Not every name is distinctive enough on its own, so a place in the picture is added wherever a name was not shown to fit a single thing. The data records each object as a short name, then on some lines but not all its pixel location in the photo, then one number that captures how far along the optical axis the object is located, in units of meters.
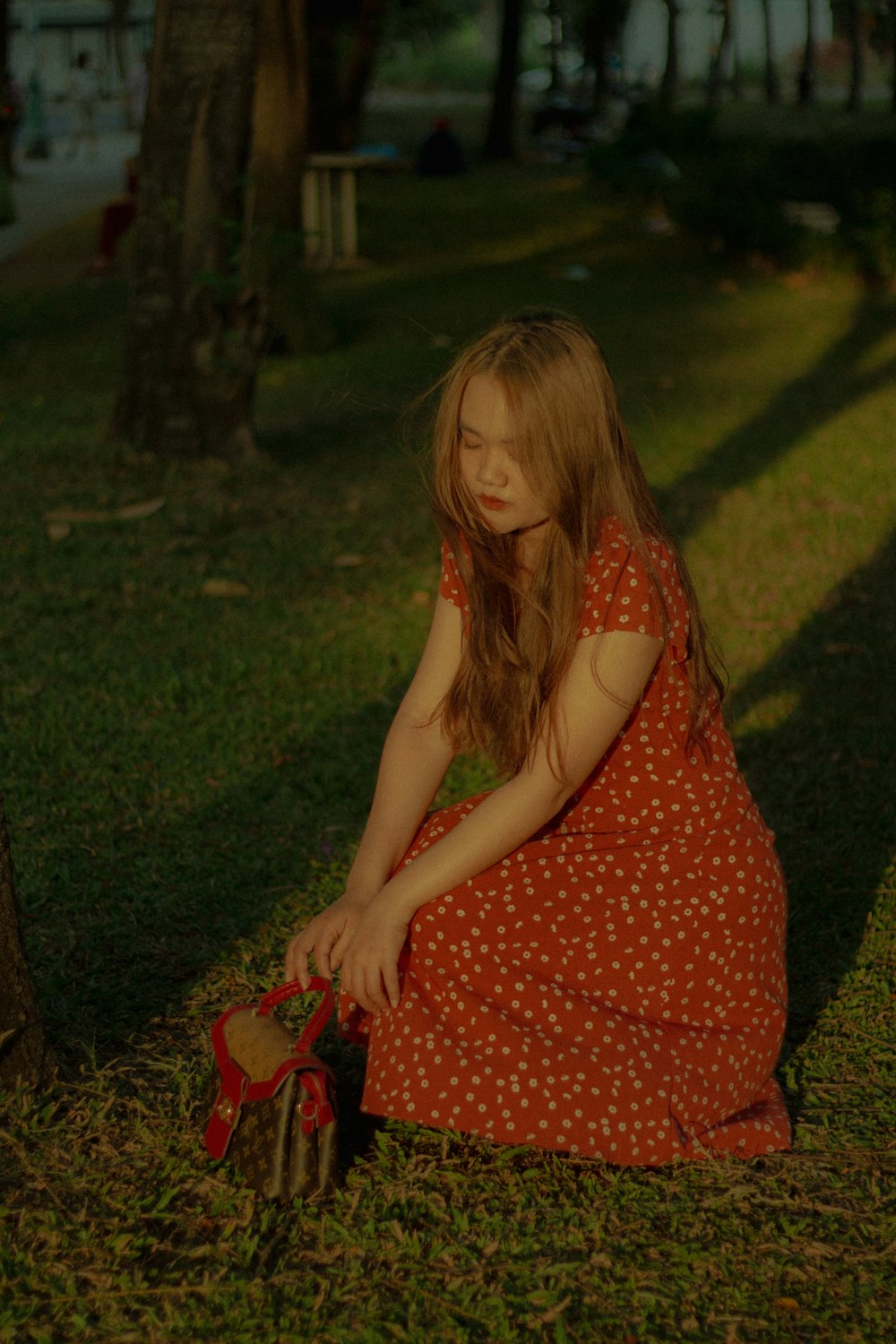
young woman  2.32
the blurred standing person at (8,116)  22.02
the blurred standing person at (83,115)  33.47
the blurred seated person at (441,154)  24.17
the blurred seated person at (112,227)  13.59
